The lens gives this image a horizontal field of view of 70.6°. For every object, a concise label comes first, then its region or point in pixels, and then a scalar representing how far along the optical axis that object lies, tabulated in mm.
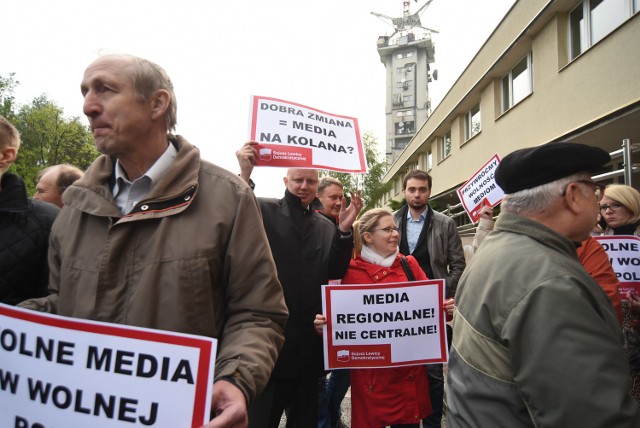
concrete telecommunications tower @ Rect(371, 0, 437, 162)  65000
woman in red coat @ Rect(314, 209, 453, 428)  2969
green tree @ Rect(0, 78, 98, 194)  39188
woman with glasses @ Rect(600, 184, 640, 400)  3553
